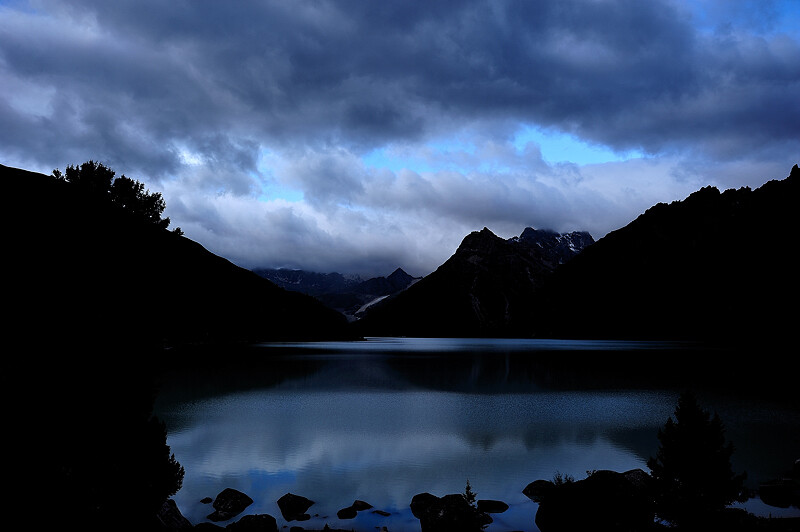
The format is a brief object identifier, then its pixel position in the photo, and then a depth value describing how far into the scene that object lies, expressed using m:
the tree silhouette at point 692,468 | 19.83
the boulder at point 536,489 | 25.66
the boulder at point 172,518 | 18.91
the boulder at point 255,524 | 18.77
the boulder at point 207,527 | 18.42
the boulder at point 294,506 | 23.23
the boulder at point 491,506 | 23.86
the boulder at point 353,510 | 23.33
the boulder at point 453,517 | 18.58
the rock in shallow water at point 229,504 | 23.30
